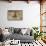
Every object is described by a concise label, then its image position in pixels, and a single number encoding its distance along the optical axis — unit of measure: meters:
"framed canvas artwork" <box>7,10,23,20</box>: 2.28
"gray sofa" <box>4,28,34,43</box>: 2.08
